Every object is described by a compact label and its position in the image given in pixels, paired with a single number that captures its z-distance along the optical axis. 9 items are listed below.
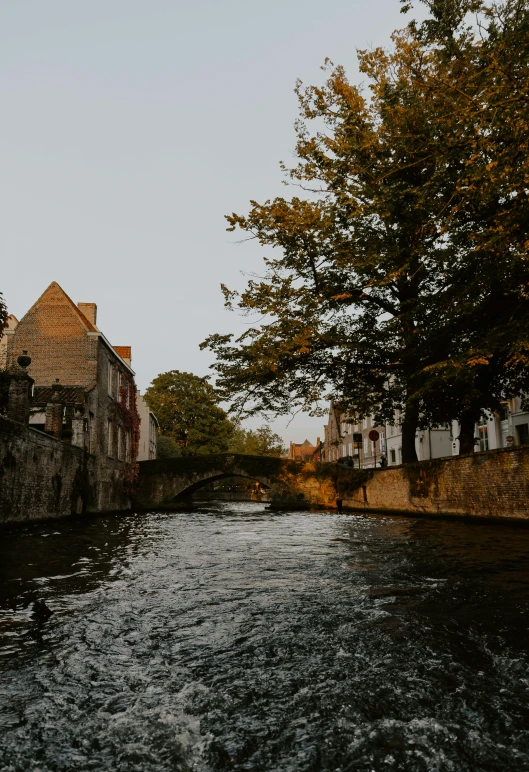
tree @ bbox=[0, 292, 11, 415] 19.05
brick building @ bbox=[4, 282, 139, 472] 24.55
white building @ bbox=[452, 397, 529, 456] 30.95
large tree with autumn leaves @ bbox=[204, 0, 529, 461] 8.71
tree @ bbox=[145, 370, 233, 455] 53.00
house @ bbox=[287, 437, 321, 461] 125.16
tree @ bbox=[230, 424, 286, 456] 78.88
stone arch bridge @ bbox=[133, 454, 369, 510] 30.33
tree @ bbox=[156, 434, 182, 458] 48.40
